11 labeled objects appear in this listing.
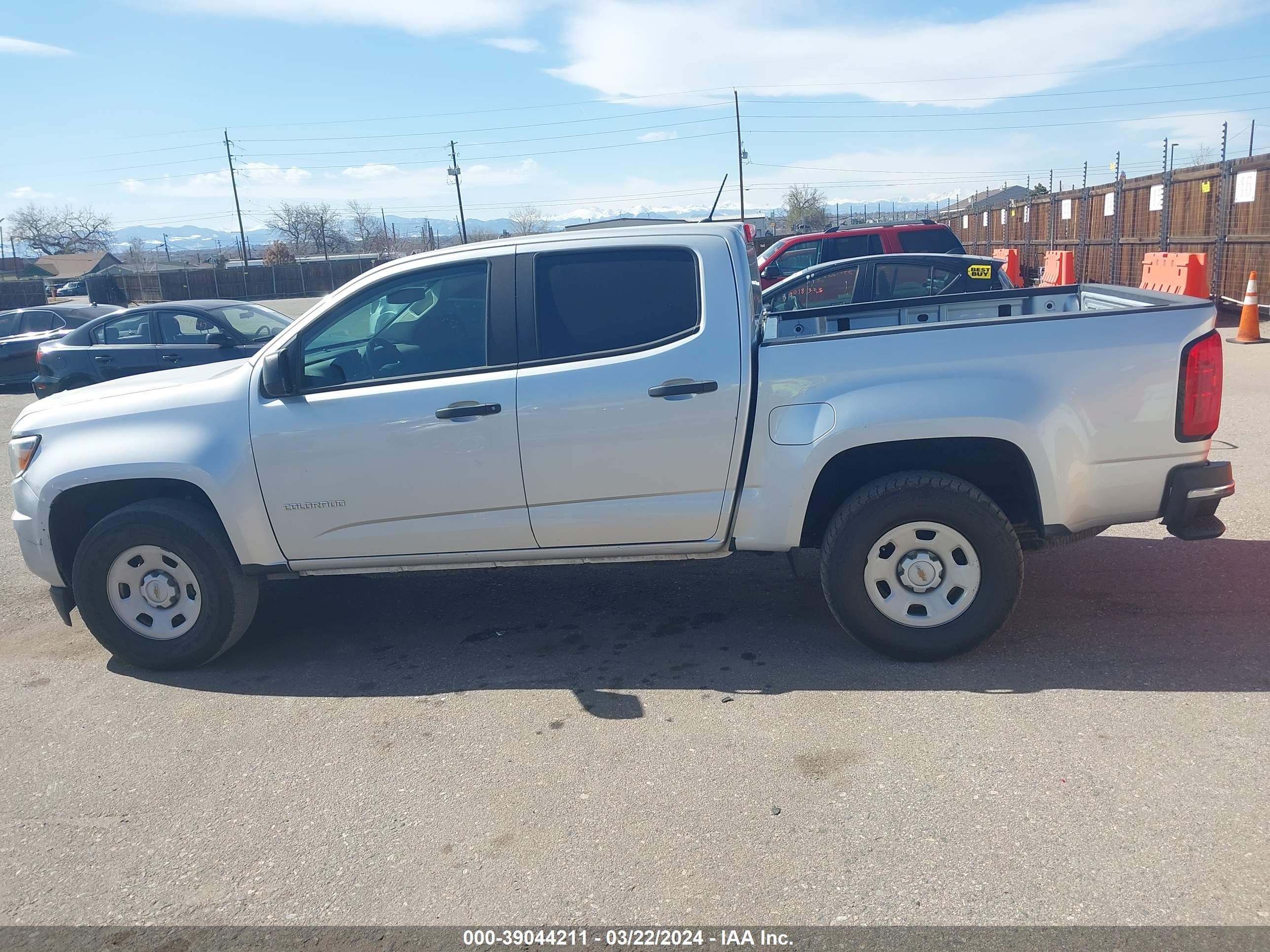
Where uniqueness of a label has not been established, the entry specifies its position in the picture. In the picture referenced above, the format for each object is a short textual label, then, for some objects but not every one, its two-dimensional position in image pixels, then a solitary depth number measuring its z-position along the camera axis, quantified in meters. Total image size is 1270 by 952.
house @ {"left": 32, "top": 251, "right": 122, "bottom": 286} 73.94
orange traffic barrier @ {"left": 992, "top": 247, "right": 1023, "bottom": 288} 13.15
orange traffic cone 13.33
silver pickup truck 4.26
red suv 13.84
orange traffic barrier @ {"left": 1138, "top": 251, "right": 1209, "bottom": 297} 12.93
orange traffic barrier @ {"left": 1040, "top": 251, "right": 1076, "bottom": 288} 16.75
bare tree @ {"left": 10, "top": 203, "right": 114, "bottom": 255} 93.19
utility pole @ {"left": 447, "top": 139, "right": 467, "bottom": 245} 46.31
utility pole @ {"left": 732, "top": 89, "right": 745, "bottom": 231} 50.53
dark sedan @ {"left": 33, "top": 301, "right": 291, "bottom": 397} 12.50
